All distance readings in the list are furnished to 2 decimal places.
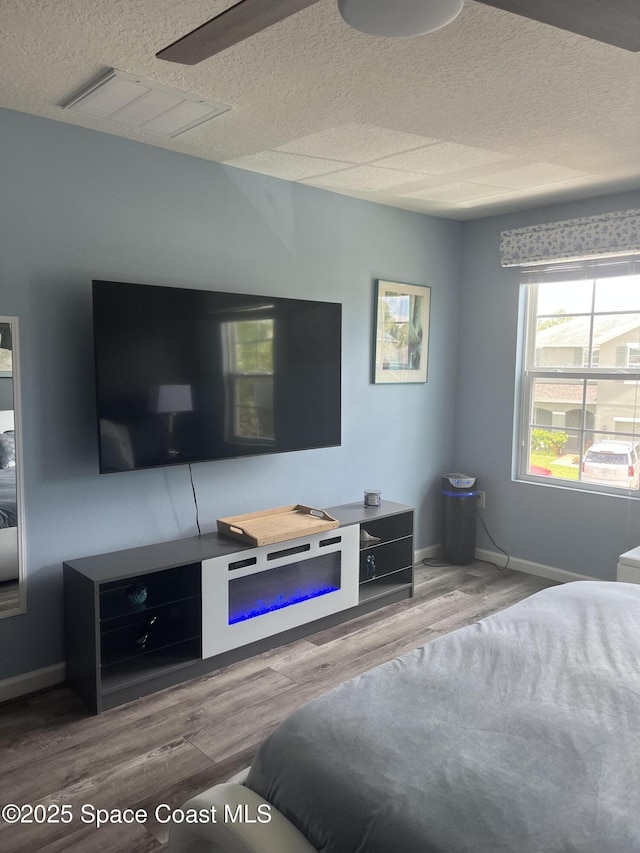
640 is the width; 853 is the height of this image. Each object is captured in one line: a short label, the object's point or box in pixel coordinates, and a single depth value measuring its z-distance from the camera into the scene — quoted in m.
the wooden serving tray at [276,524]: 3.13
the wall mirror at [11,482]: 2.65
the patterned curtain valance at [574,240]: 3.77
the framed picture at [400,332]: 4.18
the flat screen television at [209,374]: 2.79
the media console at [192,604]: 2.71
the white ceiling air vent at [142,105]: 2.32
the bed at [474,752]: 1.24
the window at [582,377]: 3.96
